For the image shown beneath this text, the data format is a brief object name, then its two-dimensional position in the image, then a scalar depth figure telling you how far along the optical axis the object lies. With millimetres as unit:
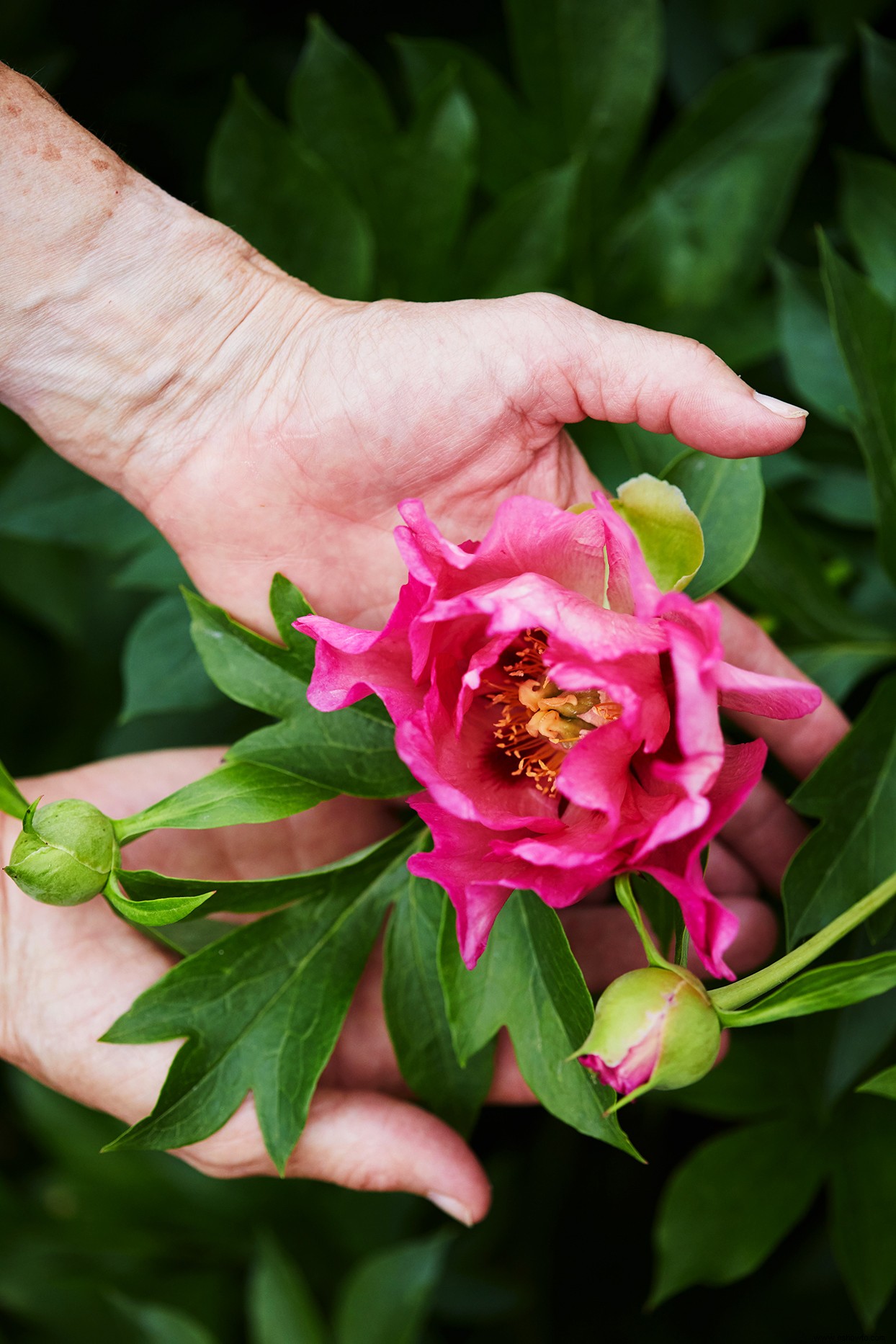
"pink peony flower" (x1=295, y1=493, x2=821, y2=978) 659
